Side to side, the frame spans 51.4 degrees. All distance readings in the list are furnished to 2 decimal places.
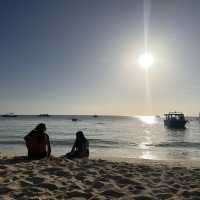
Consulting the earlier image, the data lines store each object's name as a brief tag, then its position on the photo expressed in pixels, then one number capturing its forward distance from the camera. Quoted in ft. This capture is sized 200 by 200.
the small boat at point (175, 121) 139.16
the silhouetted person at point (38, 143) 22.93
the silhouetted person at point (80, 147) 27.07
